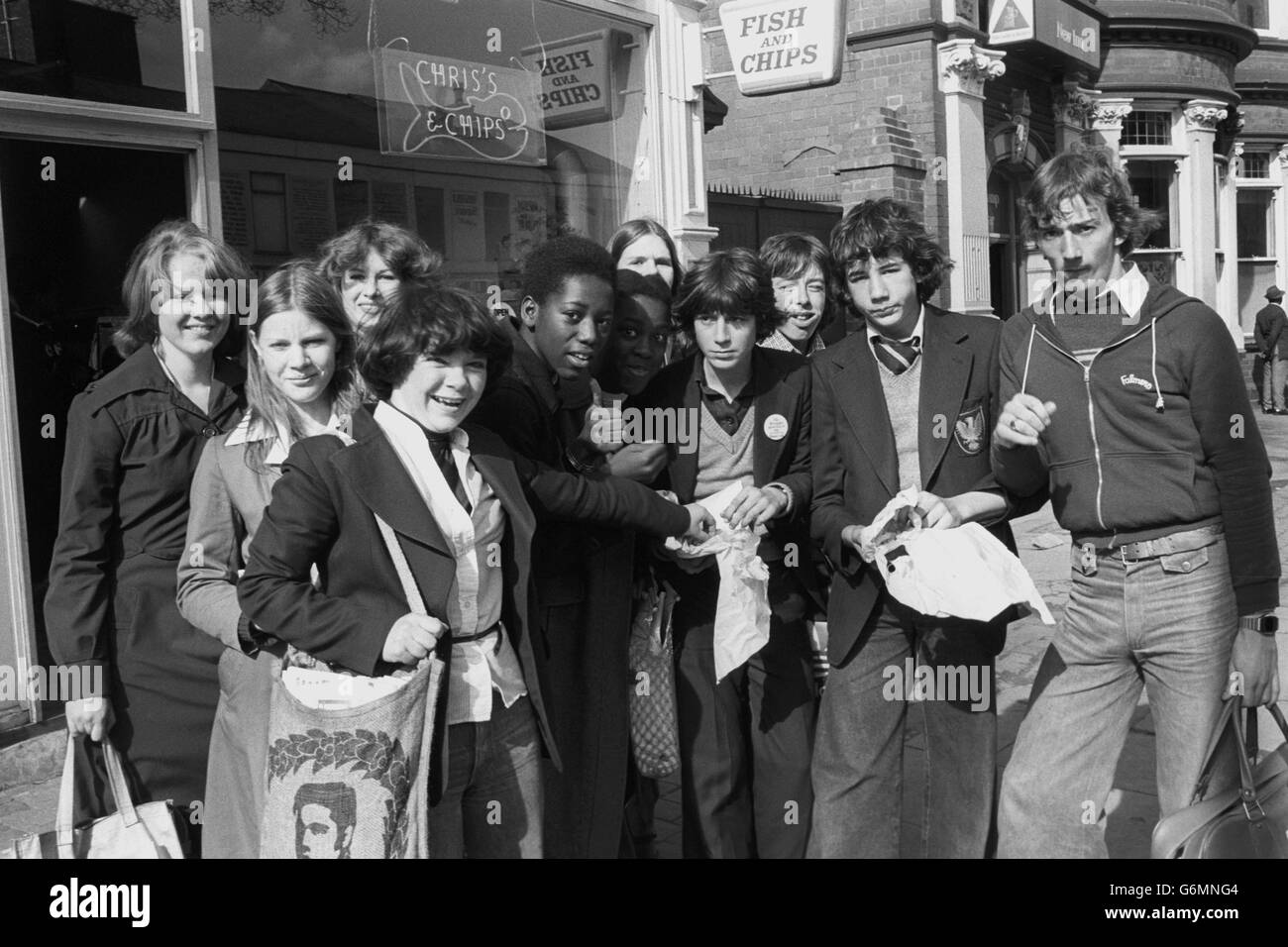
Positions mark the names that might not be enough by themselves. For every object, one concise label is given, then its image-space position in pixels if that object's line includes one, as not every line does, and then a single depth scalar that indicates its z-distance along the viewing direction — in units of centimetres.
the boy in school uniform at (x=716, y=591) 346
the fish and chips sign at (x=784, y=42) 782
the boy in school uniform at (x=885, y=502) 331
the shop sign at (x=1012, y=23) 1323
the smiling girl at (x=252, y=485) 292
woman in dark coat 306
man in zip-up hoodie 291
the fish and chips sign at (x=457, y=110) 668
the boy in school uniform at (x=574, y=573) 315
